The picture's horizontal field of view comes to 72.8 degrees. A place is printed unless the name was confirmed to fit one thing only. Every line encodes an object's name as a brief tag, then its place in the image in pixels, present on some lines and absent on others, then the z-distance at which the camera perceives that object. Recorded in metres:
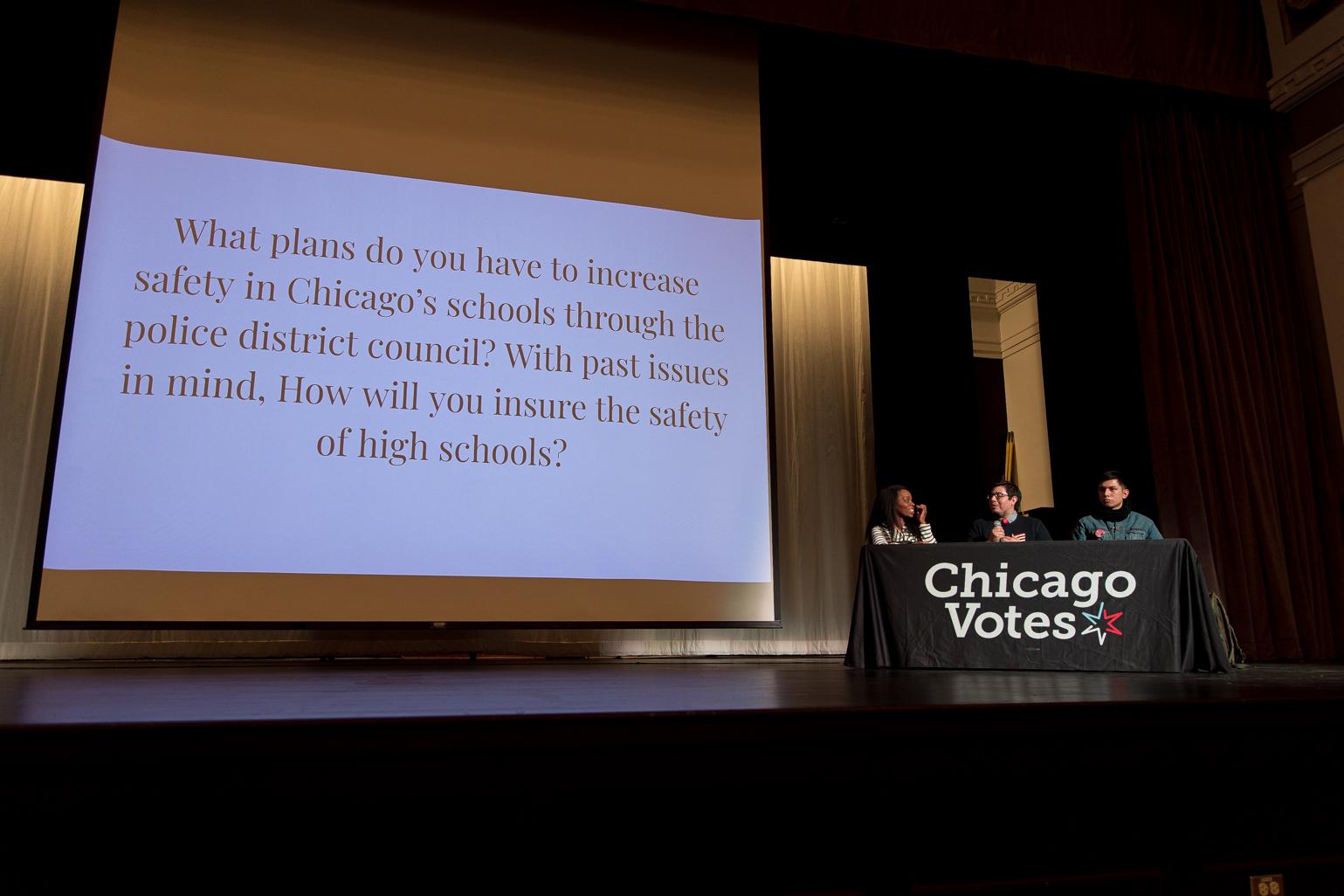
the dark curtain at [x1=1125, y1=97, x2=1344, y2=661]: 4.88
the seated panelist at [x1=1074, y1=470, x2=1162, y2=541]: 4.28
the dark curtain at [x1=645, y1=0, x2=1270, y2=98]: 4.57
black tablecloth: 3.02
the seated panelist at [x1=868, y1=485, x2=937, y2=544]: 4.36
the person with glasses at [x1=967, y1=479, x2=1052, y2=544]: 4.27
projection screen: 3.66
